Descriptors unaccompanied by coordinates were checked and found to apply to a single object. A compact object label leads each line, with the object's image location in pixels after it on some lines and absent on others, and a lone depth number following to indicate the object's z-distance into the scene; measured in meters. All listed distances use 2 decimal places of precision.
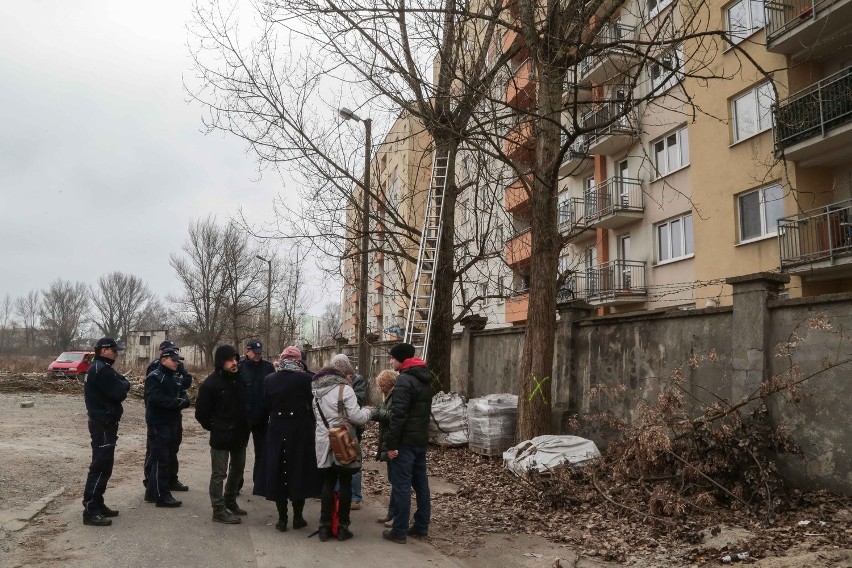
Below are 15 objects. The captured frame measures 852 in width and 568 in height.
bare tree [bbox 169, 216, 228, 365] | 51.72
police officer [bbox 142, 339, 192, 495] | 7.96
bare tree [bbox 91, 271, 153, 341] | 84.31
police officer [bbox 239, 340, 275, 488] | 7.94
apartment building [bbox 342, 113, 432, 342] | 13.90
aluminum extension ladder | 13.73
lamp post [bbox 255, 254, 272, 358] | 37.78
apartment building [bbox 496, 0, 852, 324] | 15.71
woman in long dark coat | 6.50
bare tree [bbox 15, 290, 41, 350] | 88.50
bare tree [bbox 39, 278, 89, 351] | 84.38
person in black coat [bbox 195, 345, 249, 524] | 6.97
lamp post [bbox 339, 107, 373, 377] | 14.07
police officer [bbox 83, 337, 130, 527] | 6.56
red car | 32.34
